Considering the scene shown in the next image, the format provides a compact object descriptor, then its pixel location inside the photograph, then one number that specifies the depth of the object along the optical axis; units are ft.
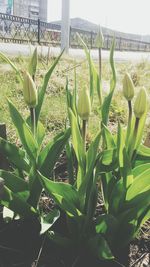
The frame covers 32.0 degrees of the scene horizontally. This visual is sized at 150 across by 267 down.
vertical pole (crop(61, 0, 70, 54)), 11.35
